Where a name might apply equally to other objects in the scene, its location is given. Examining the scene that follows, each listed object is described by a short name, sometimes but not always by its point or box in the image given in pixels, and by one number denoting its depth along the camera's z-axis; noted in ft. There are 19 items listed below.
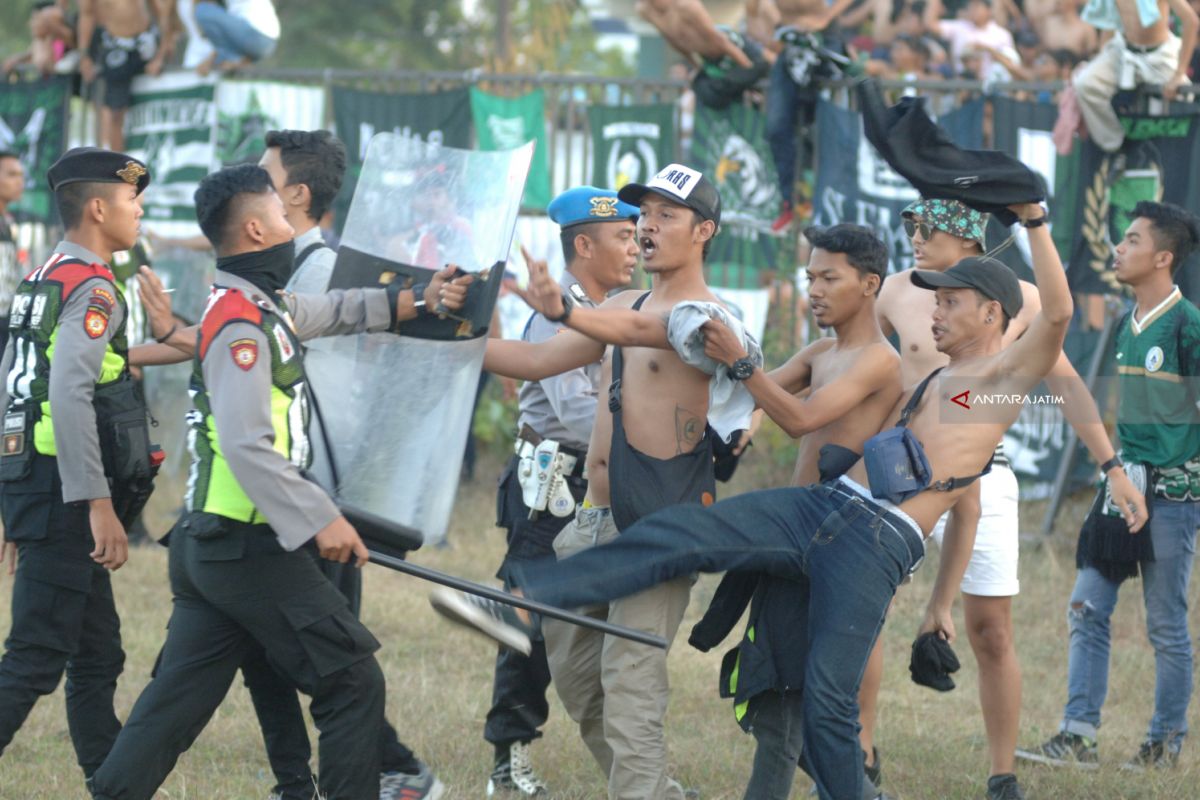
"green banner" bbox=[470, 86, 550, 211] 71.51
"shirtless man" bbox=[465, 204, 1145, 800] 28.53
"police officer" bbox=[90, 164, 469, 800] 26.73
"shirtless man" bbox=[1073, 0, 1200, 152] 55.83
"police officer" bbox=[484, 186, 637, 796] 35.40
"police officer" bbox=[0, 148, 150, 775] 30.58
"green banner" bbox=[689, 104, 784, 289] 66.49
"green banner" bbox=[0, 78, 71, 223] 79.82
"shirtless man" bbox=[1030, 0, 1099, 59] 74.74
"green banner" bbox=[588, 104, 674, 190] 68.85
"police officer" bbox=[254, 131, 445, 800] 33.63
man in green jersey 38.45
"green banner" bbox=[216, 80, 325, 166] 75.56
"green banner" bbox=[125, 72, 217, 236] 76.59
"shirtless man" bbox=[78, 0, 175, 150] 77.36
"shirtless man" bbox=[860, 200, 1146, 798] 35.60
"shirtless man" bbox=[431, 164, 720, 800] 29.71
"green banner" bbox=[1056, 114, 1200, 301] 56.08
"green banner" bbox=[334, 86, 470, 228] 72.90
